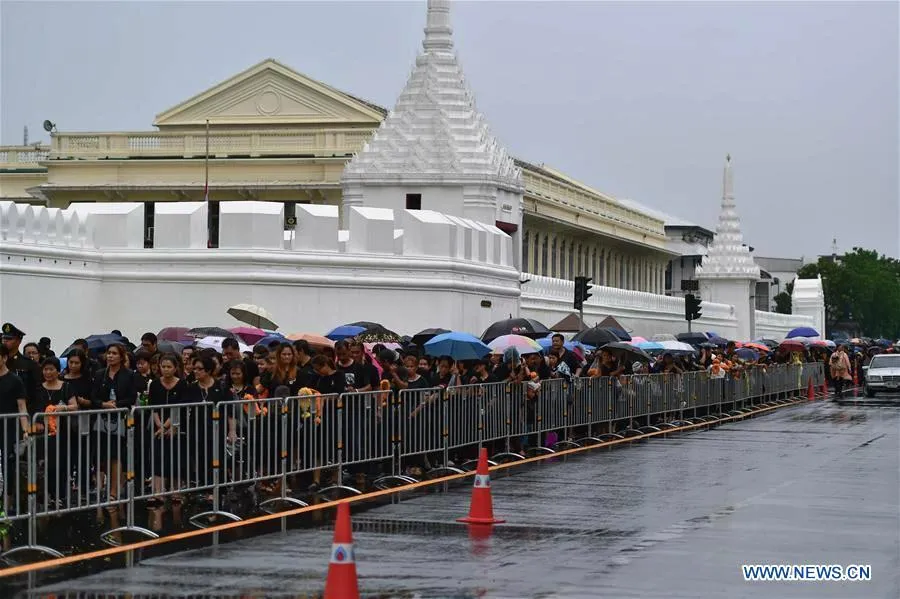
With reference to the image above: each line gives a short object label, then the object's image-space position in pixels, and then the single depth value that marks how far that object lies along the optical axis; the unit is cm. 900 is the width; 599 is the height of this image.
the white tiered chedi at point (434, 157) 4931
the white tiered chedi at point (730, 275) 8062
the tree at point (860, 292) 13638
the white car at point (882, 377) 4872
